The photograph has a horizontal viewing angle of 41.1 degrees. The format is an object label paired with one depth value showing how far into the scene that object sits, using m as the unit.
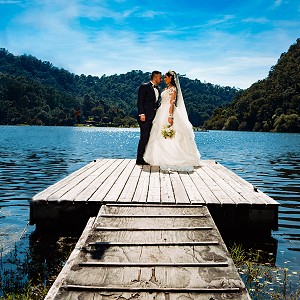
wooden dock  7.38
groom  12.38
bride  12.16
